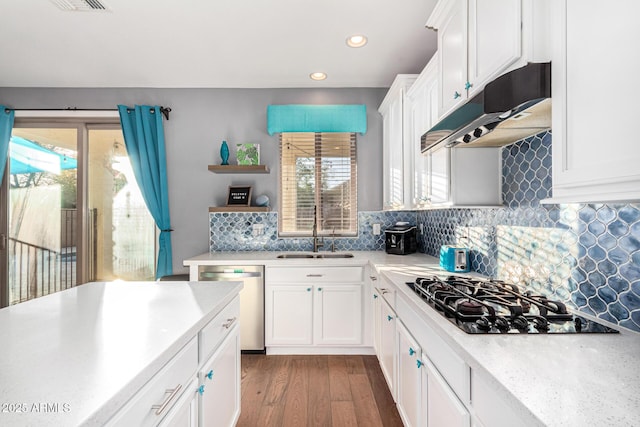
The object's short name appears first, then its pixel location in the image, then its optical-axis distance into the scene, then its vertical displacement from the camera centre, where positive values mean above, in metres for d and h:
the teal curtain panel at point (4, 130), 3.37 +0.86
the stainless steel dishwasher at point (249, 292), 2.88 -0.71
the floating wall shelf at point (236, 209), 3.23 +0.04
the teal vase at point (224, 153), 3.33 +0.62
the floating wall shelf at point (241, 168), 3.24 +0.46
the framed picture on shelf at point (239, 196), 3.32 +0.18
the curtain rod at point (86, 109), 3.43 +1.10
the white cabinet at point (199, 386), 0.84 -0.59
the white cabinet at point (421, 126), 2.07 +0.62
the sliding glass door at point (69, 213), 3.47 -0.01
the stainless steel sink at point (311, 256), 3.21 -0.42
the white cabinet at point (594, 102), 0.72 +0.29
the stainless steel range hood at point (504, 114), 0.97 +0.38
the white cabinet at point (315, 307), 2.86 -0.83
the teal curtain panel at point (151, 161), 3.36 +0.55
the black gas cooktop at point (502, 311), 1.07 -0.36
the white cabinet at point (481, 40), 1.05 +0.68
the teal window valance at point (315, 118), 3.39 +1.01
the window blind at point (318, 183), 3.50 +0.33
